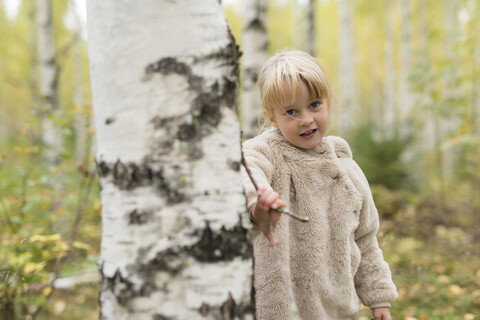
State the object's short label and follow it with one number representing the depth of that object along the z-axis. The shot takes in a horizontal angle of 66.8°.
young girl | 1.53
